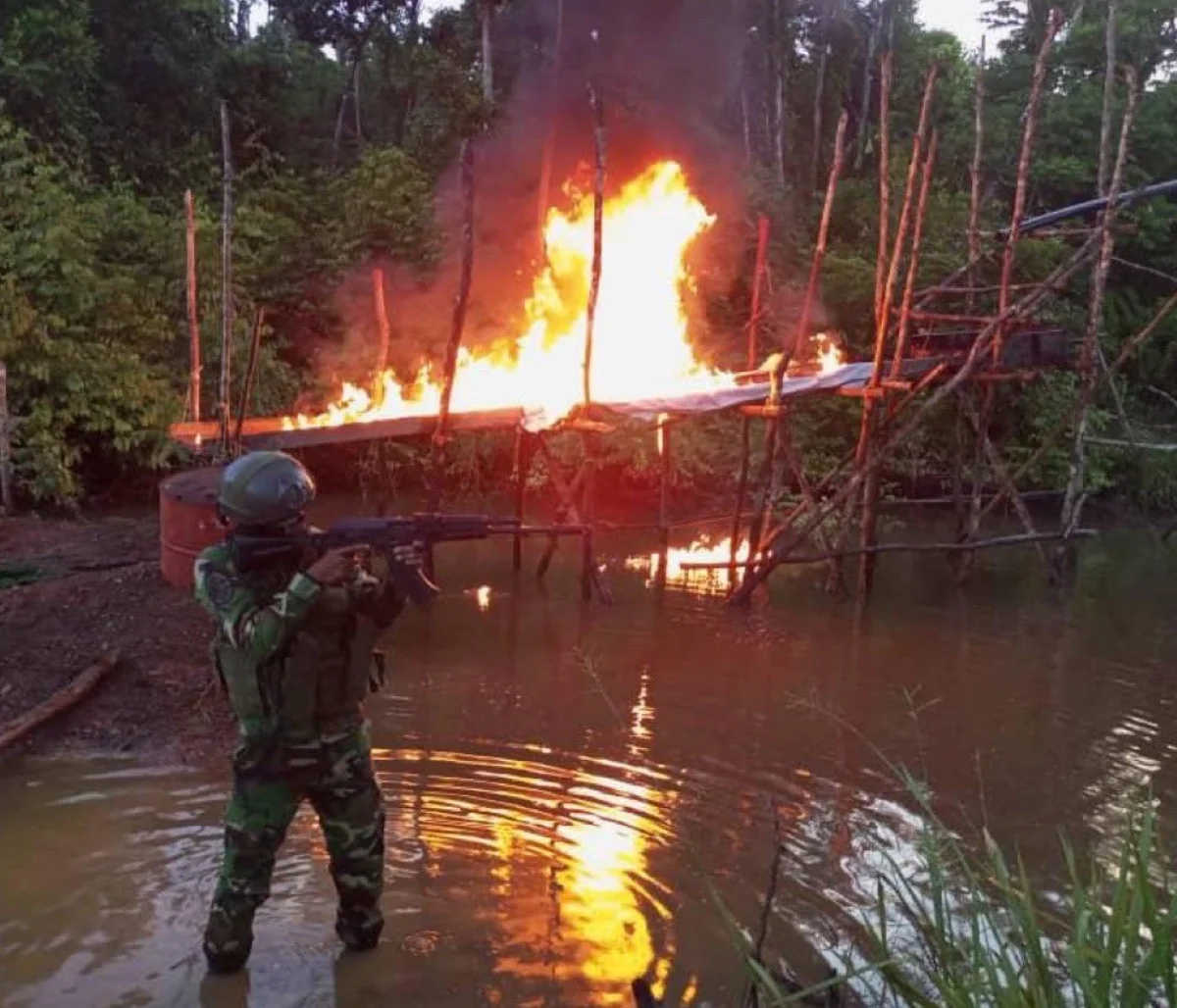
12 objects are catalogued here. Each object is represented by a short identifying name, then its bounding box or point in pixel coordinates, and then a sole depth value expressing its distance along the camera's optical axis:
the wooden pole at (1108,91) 11.31
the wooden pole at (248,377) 9.26
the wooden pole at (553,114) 15.33
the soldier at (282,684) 3.90
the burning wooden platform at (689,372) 9.83
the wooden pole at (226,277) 10.27
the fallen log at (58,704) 6.50
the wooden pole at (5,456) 13.12
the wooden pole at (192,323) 11.52
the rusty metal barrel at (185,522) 8.39
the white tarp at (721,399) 9.88
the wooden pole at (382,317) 12.28
